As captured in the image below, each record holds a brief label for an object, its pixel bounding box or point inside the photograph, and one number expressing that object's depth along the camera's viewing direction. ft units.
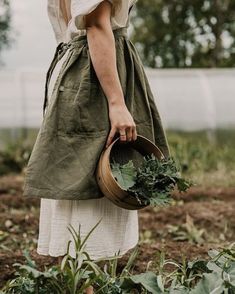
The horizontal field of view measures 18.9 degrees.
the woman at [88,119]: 7.60
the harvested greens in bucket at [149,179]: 7.47
